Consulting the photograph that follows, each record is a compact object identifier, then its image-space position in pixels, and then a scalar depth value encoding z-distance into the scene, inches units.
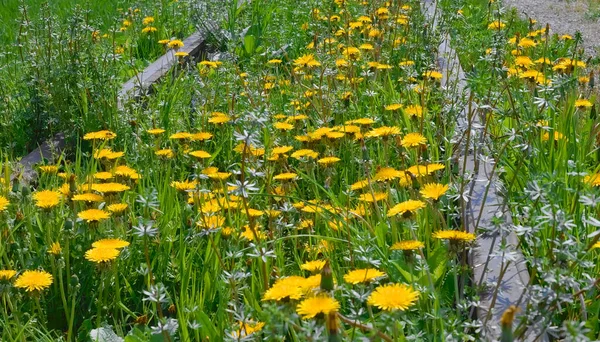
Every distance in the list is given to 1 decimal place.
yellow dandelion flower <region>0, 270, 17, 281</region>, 89.2
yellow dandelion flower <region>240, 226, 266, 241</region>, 100.1
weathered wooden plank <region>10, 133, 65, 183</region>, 137.9
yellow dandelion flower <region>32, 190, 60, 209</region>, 100.0
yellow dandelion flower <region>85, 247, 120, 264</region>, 90.4
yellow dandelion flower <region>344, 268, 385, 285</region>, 77.4
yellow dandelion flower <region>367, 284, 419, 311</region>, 69.5
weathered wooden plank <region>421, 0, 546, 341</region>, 84.4
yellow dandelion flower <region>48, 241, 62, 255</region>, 100.2
